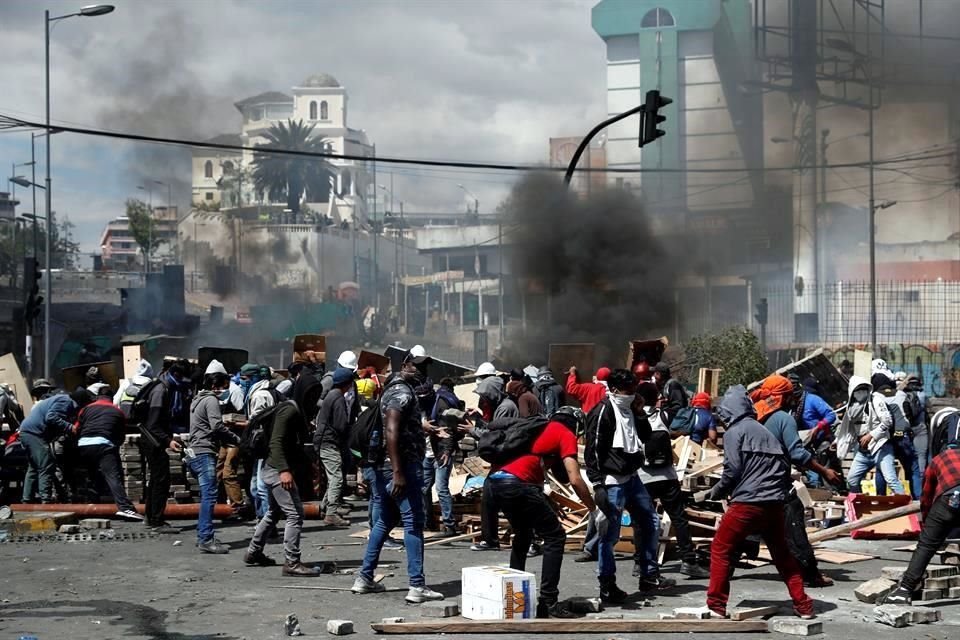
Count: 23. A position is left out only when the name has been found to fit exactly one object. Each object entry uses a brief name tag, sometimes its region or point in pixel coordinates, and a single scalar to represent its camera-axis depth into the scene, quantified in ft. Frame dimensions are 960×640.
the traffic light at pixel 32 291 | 87.30
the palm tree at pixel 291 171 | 234.58
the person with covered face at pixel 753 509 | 24.13
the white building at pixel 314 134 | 250.47
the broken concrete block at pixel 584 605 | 25.64
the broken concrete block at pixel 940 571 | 26.94
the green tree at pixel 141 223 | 274.16
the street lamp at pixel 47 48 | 80.43
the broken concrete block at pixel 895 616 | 24.44
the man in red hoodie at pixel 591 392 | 40.37
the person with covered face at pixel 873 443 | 40.57
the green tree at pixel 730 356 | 88.33
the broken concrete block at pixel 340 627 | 23.58
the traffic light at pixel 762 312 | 111.65
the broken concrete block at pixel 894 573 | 27.00
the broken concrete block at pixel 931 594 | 26.45
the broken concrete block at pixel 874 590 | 26.50
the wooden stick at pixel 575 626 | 23.68
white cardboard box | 24.40
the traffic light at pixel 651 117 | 60.75
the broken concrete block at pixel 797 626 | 23.63
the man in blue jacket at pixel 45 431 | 43.57
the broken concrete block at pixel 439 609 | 25.29
